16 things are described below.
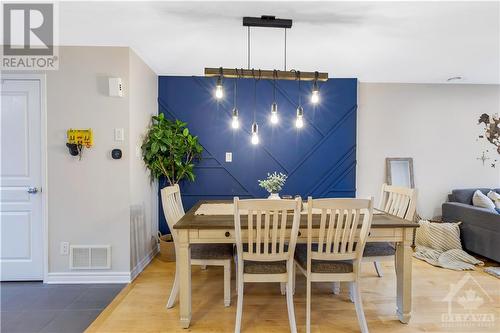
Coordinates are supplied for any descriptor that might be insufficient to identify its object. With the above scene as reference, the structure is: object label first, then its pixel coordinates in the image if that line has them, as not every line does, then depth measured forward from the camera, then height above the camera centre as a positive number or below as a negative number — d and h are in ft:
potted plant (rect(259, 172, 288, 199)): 9.05 -0.82
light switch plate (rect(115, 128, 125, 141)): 9.10 +0.83
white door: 8.97 -0.56
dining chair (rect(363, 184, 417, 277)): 7.65 -1.55
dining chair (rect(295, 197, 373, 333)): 6.14 -1.98
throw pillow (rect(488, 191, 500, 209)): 11.82 -1.54
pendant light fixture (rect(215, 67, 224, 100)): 7.71 +2.01
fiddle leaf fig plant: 10.67 +0.40
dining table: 6.64 -1.93
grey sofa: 10.18 -2.44
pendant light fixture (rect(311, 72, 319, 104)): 7.85 +2.00
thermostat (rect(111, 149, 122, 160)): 9.05 +0.18
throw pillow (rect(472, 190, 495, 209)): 11.48 -1.67
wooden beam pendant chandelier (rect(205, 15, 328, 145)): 7.34 +2.43
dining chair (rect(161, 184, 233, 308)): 7.52 -2.60
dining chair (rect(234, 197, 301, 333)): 5.98 -1.98
